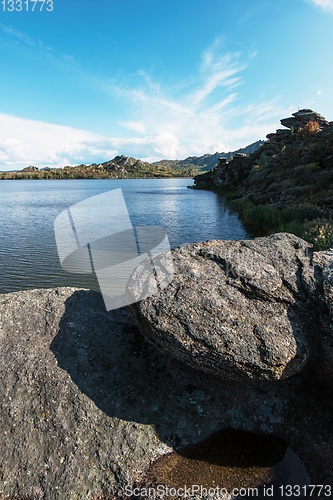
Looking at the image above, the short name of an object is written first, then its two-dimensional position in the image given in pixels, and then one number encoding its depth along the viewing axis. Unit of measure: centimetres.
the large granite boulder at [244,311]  379
